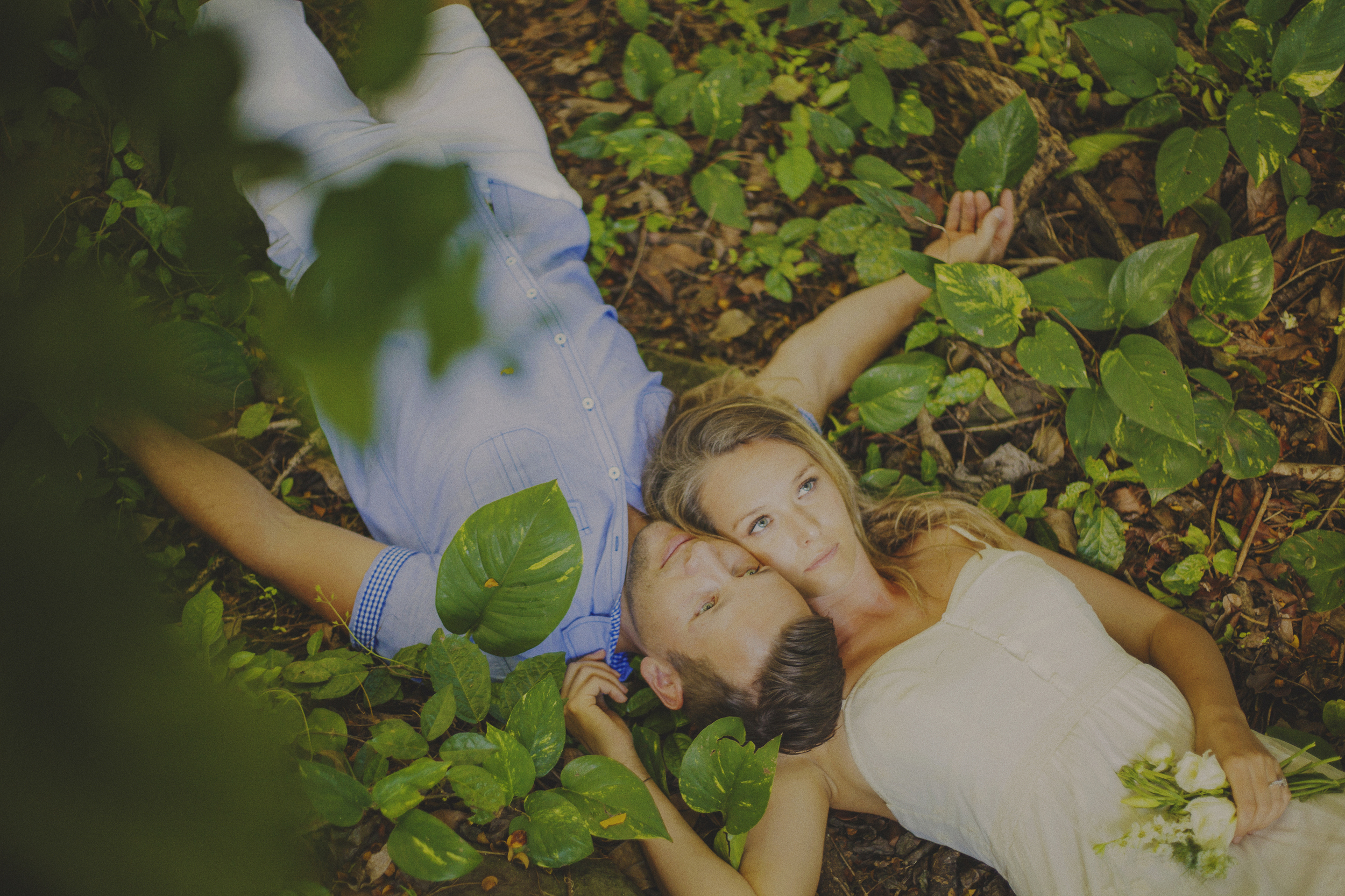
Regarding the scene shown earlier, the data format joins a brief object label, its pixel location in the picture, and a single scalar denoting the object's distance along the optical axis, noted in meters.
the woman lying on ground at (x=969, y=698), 1.42
